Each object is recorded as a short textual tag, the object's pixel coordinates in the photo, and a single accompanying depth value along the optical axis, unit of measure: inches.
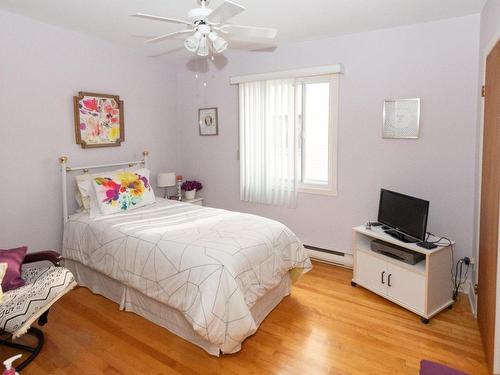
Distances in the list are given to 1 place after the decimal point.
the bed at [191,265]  86.0
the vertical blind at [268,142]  151.0
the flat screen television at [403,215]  108.0
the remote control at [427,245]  104.9
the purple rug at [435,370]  57.4
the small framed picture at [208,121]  174.9
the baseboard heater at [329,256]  145.8
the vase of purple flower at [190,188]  177.3
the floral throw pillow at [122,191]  129.9
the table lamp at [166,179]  168.9
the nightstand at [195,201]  176.8
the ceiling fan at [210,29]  80.9
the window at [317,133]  142.4
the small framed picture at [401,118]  123.5
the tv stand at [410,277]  104.0
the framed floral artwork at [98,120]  139.2
